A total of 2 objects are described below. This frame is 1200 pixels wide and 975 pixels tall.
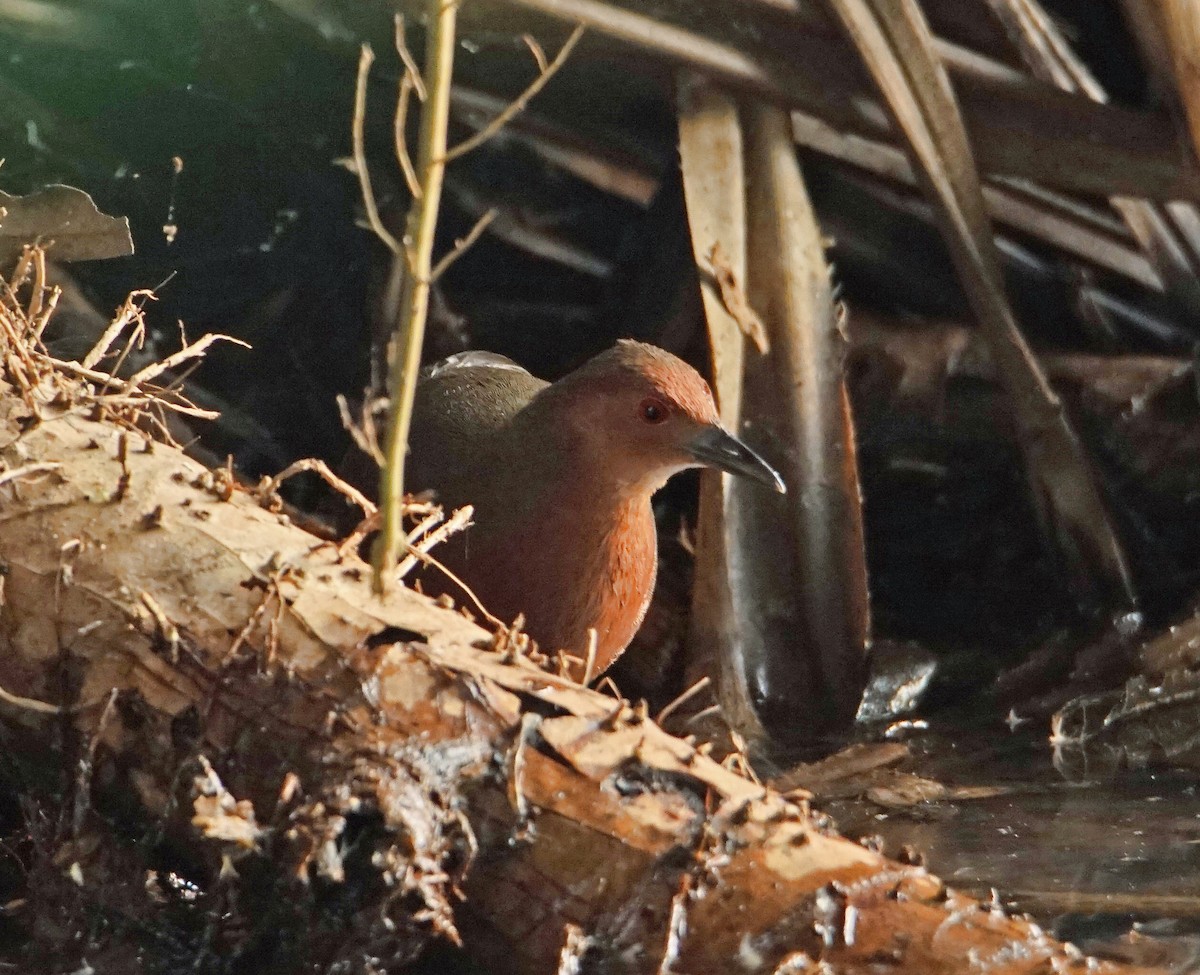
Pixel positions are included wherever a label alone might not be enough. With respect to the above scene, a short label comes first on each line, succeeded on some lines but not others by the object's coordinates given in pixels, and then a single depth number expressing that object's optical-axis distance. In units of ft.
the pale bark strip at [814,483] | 23.06
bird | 20.12
